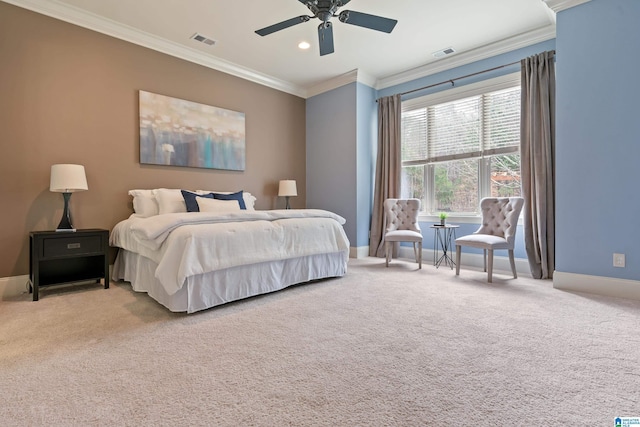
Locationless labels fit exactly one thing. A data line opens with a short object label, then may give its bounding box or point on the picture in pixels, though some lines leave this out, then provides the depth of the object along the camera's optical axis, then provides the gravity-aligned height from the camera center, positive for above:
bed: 2.45 -0.28
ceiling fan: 2.66 +1.73
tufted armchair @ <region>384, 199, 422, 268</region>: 4.25 -0.05
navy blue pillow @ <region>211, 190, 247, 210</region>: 4.20 +0.28
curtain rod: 4.04 +1.95
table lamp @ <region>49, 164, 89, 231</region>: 3.03 +0.35
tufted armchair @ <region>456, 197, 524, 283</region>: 3.46 -0.14
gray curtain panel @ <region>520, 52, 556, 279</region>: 3.64 +0.63
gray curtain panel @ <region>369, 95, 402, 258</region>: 5.08 +0.85
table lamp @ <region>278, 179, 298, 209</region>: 5.19 +0.48
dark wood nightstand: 2.86 -0.36
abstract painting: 3.97 +1.14
